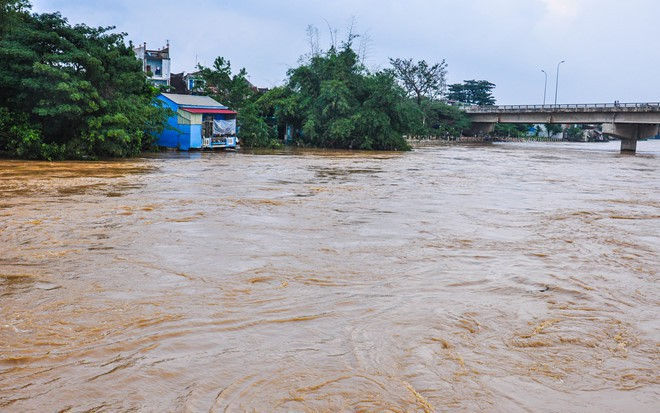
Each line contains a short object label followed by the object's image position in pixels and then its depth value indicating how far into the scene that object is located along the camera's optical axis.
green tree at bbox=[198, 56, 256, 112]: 33.16
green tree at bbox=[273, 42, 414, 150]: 35.06
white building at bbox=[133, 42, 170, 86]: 52.38
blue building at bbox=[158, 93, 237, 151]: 27.69
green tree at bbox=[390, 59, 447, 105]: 65.44
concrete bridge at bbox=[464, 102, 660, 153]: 45.86
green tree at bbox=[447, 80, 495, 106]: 89.94
